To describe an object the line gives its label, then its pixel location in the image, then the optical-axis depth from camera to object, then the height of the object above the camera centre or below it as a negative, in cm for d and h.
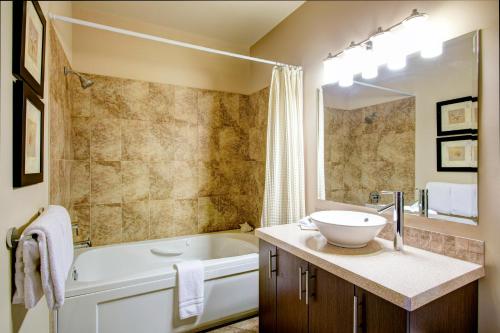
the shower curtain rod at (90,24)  144 +87
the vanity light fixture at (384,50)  133 +70
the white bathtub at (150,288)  149 -84
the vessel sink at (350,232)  121 -32
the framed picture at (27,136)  84 +12
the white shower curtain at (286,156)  206 +9
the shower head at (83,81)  196 +68
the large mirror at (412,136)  119 +18
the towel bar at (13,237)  81 -22
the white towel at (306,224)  165 -38
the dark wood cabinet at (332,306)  92 -59
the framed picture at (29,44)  82 +46
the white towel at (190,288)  169 -82
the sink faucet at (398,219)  125 -26
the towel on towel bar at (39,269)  81 -33
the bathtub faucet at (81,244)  204 -61
